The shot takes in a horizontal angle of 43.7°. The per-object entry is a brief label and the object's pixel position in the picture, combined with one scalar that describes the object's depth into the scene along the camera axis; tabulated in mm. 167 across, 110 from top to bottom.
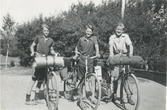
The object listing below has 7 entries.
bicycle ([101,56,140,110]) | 4409
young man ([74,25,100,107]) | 4953
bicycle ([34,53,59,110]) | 4488
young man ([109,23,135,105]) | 5027
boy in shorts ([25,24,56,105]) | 5082
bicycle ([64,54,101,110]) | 4420
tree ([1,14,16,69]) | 16391
